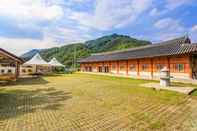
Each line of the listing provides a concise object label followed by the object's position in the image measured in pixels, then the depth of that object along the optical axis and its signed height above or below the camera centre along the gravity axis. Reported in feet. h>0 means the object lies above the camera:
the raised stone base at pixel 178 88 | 19.39 -5.14
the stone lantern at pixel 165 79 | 23.55 -3.33
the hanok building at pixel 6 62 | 30.94 +2.44
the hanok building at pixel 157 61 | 33.40 +1.87
